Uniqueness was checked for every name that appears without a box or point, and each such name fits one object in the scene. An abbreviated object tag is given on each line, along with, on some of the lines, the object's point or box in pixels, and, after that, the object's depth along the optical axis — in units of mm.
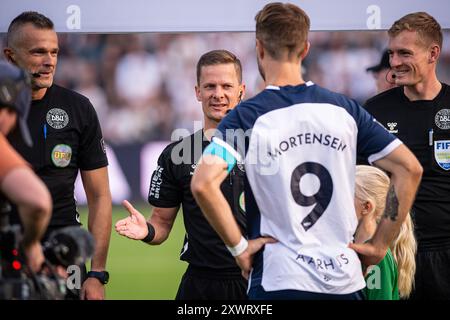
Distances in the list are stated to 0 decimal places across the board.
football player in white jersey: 7594
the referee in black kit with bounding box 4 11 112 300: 9792
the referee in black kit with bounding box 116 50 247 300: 10242
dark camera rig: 6824
